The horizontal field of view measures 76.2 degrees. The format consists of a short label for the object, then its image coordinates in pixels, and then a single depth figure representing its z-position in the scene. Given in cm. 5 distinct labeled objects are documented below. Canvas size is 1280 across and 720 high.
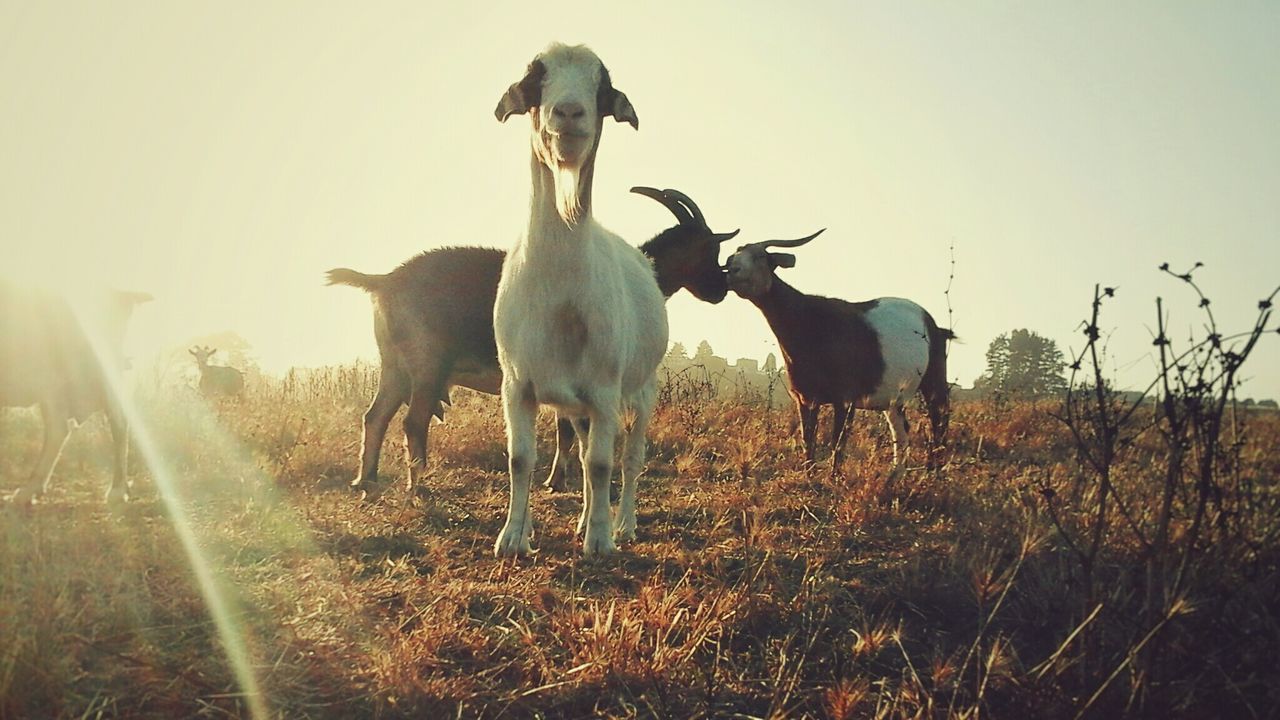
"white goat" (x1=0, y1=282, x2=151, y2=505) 530
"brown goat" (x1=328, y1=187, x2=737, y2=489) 647
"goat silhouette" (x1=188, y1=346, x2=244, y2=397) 1341
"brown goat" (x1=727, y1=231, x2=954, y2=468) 752
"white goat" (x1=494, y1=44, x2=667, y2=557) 411
